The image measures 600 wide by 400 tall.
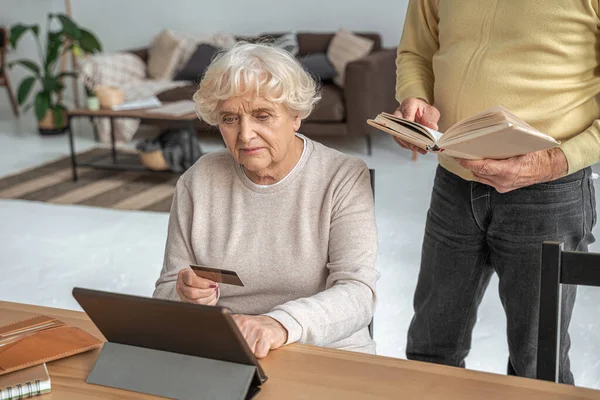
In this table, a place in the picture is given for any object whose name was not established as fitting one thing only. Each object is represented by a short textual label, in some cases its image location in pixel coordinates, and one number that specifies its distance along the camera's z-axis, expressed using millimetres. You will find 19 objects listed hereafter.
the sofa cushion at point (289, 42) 6273
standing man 1562
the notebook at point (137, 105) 5098
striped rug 4734
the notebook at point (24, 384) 1173
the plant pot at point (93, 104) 5113
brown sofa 5488
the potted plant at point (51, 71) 6617
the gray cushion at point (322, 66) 6031
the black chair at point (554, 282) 1271
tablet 1075
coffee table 4922
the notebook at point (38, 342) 1254
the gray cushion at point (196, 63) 6531
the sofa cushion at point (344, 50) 6055
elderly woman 1619
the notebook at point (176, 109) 4941
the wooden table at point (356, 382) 1128
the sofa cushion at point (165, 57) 6711
